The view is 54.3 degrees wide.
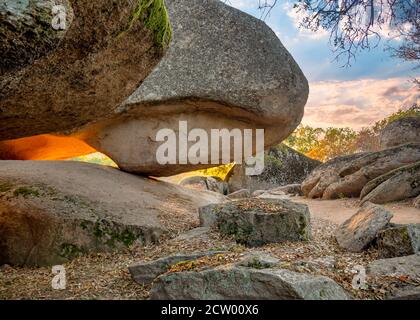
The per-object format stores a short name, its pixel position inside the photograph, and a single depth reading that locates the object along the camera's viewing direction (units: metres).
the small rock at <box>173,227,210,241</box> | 7.54
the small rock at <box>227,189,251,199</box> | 19.36
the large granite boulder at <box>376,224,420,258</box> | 6.27
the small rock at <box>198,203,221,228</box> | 8.16
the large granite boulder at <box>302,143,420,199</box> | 16.52
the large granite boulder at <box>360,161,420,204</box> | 14.27
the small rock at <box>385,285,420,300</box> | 4.54
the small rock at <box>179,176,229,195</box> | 22.08
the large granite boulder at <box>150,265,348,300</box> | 4.09
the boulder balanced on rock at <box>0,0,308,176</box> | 10.59
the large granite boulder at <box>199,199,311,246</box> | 7.20
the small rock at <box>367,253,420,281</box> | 5.07
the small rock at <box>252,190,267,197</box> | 23.27
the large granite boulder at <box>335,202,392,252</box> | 7.09
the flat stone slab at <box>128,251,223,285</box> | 5.56
